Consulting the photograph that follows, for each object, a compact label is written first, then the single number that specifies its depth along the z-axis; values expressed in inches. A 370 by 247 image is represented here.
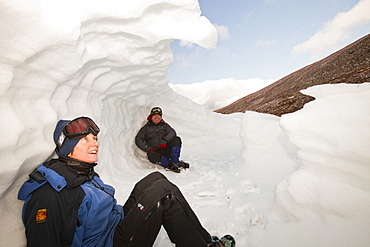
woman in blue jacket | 53.6
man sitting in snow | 205.2
